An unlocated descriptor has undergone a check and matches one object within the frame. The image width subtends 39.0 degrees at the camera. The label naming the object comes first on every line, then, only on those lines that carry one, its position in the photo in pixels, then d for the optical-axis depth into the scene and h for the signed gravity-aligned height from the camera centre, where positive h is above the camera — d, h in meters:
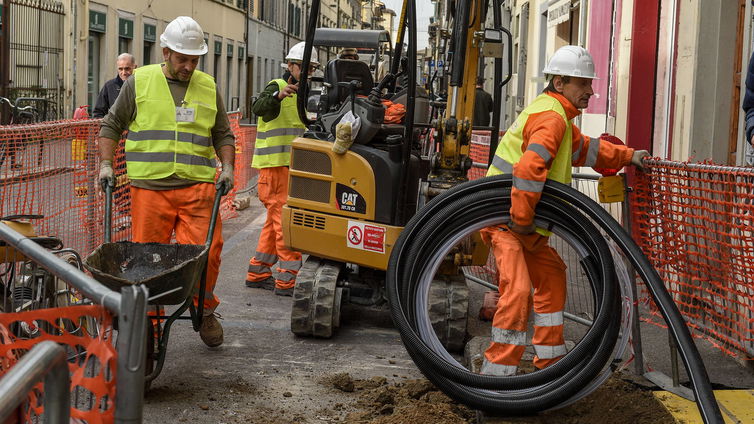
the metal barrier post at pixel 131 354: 2.32 -0.56
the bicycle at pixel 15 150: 6.83 -0.35
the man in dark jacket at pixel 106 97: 10.23 +0.03
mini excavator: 6.62 -0.48
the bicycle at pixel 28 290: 3.74 -0.72
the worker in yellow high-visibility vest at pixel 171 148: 6.11 -0.26
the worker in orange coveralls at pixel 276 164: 8.44 -0.48
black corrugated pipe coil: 4.89 -0.79
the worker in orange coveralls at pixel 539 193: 4.97 -0.36
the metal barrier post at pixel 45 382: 1.86 -0.52
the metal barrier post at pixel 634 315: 5.54 -1.02
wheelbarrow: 4.75 -0.80
